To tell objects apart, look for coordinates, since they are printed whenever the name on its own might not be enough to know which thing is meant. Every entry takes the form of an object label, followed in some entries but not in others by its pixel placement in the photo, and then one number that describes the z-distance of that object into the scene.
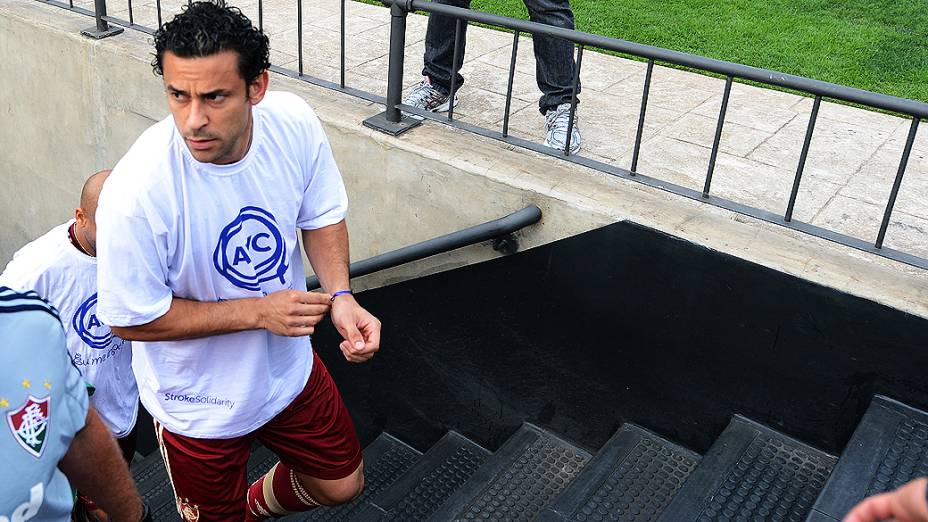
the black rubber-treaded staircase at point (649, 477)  3.21
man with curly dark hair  2.49
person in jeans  4.37
